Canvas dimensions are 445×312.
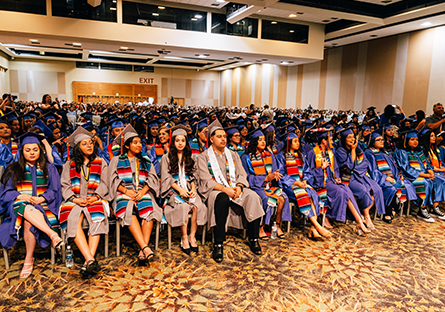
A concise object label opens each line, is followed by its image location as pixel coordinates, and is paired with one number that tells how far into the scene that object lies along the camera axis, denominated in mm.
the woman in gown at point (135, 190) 3361
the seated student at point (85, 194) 3117
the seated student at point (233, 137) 4754
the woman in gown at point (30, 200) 3082
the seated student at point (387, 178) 4859
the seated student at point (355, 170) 4664
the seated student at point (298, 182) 4098
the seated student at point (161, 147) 4801
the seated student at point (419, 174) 5035
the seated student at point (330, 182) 4330
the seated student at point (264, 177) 4055
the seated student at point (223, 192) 3598
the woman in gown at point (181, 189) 3607
